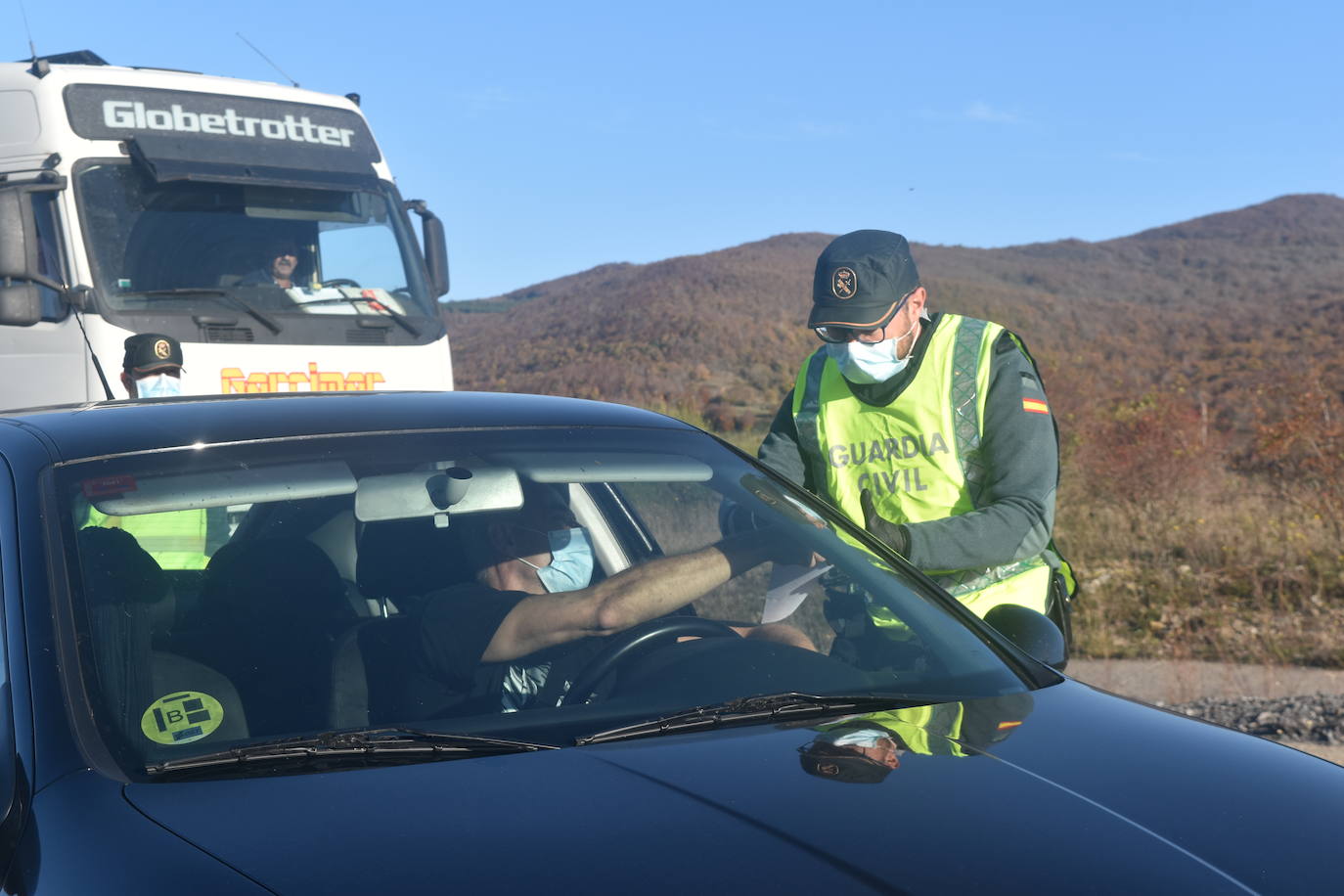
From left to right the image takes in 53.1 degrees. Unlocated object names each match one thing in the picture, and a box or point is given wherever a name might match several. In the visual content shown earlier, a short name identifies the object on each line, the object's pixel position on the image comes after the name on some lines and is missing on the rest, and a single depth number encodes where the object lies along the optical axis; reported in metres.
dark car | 1.66
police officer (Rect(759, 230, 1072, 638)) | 3.25
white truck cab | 7.00
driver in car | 2.22
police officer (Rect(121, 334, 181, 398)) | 6.40
